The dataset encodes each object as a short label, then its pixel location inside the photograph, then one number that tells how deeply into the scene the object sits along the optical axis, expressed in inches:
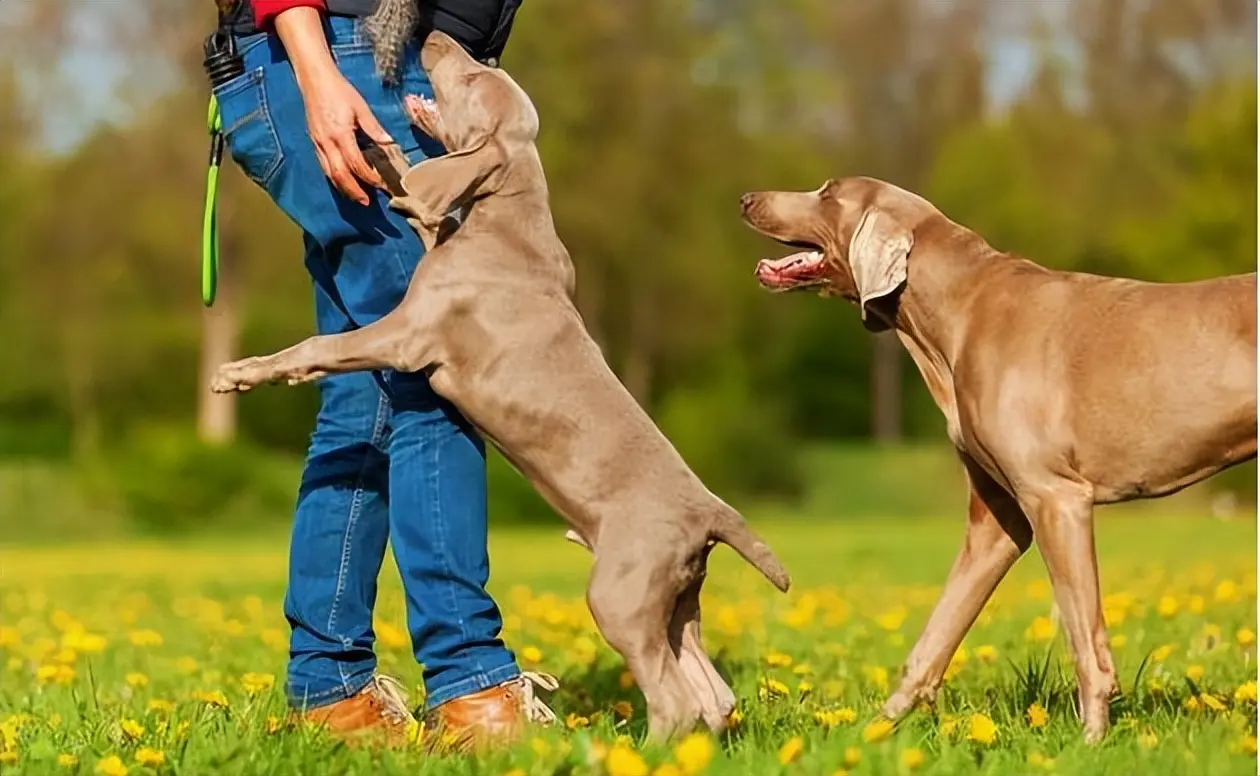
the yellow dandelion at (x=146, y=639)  280.4
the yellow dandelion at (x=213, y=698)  178.2
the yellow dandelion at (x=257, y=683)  191.7
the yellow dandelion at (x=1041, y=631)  244.2
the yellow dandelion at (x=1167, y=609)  272.2
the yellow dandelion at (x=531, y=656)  225.9
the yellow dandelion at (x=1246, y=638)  221.5
